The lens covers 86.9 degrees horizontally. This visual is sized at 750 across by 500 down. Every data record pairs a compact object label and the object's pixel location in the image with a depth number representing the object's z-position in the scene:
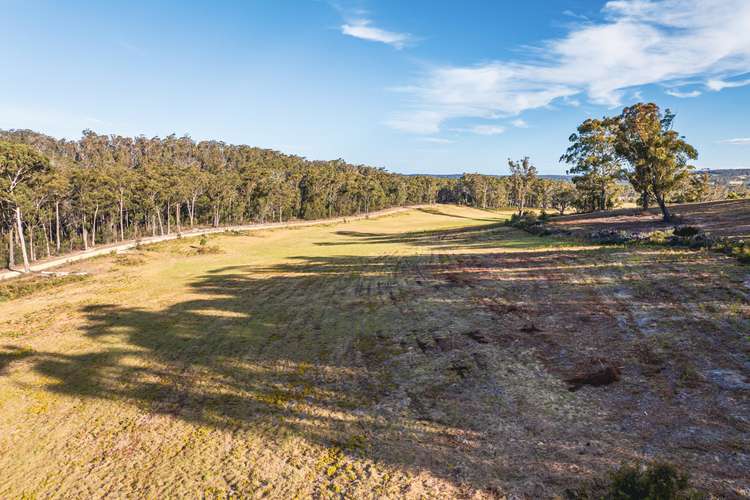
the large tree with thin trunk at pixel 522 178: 112.29
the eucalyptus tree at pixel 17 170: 48.10
